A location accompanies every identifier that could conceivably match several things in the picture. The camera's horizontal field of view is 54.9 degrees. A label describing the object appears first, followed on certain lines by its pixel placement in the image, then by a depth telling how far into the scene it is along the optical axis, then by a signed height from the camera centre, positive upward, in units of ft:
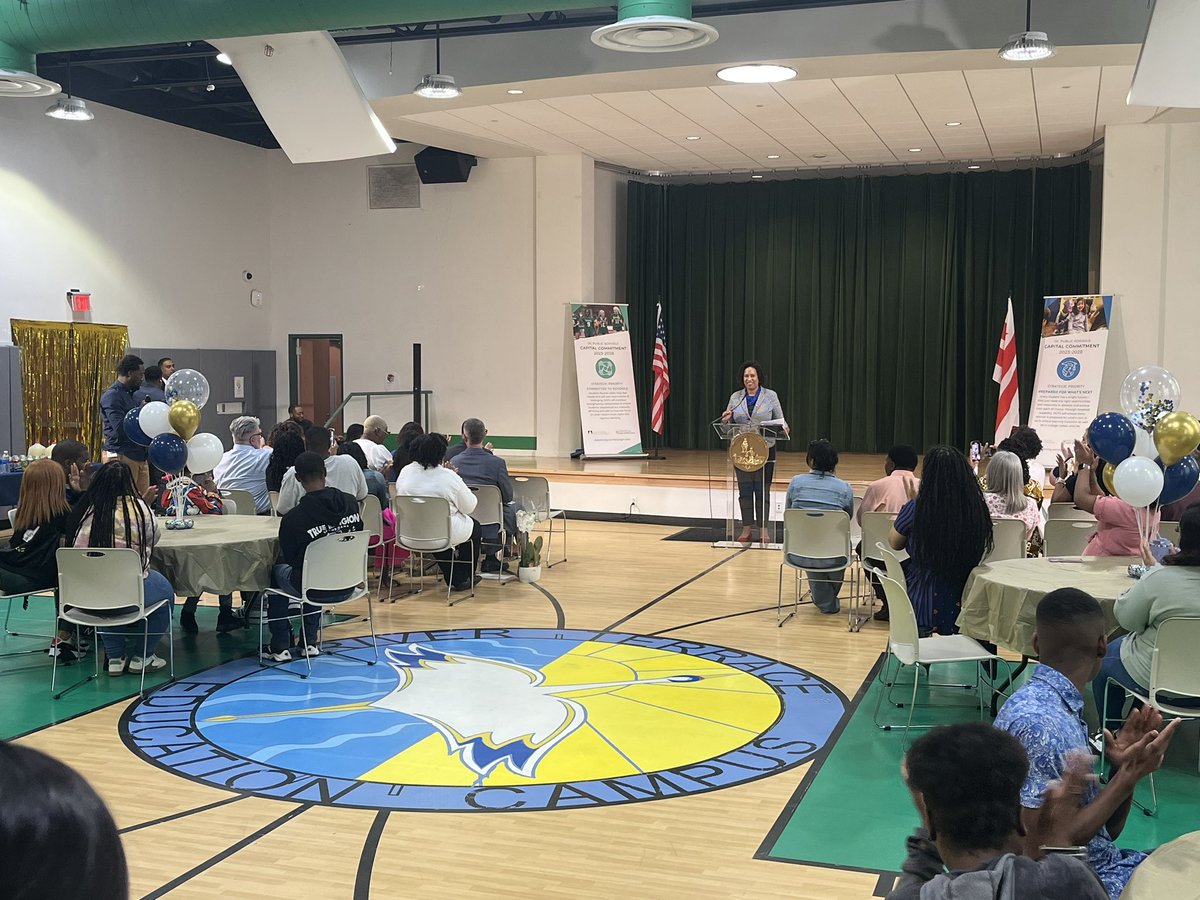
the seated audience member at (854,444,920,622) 24.85 -2.73
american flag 48.52 -0.59
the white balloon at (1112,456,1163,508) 16.78 -1.73
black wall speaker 50.14 +8.56
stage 40.86 -4.46
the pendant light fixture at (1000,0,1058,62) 25.16 +6.88
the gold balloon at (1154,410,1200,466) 17.21 -1.10
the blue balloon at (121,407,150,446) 24.77 -1.43
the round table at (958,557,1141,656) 16.61 -3.33
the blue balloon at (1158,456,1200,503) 17.43 -1.72
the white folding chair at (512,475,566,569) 31.33 -3.59
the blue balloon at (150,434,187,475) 22.61 -1.79
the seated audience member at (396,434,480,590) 26.53 -2.82
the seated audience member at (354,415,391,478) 28.78 -2.08
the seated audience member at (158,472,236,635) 24.20 -3.34
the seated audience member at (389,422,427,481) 28.37 -2.07
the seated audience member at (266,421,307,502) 24.22 -1.87
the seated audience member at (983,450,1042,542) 21.98 -2.42
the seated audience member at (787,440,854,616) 25.90 -2.97
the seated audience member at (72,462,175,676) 19.40 -2.73
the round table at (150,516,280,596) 20.53 -3.57
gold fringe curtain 41.47 -0.51
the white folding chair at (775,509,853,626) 24.36 -3.65
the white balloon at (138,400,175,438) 23.84 -1.19
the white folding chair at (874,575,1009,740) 16.65 -4.32
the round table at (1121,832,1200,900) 6.37 -2.88
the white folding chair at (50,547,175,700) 18.92 -3.60
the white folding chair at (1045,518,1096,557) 21.65 -3.26
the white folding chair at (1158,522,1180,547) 20.47 -2.98
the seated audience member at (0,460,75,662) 20.49 -3.06
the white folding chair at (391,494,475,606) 26.08 -3.66
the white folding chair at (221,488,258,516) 26.48 -3.18
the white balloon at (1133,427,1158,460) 18.54 -1.31
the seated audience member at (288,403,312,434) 31.63 -1.64
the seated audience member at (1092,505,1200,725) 14.16 -3.00
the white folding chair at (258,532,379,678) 20.40 -3.73
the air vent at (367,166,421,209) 52.37 +7.90
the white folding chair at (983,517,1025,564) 21.27 -3.24
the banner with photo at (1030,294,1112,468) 39.68 -0.19
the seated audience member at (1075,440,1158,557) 19.54 -2.85
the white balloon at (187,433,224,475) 23.25 -1.84
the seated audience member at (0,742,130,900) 2.29 -0.96
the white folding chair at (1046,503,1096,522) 24.39 -3.17
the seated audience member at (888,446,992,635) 18.49 -2.78
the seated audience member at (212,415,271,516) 27.43 -2.50
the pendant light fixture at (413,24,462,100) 31.60 +7.50
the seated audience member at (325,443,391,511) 27.43 -2.71
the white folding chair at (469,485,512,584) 28.09 -3.52
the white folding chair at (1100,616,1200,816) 14.03 -3.66
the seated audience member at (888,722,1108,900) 6.00 -2.52
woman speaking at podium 33.99 -1.66
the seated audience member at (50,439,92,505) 22.58 -2.03
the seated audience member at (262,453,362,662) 20.95 -2.91
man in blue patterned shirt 7.72 -2.58
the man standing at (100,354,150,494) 32.81 -1.41
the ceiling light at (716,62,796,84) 30.19 +7.58
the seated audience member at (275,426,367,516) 22.62 -2.37
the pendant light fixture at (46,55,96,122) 36.65 +7.94
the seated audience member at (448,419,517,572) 28.68 -2.61
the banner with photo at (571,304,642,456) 47.85 -0.71
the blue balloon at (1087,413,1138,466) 17.98 -1.17
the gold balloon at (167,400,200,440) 23.17 -1.14
